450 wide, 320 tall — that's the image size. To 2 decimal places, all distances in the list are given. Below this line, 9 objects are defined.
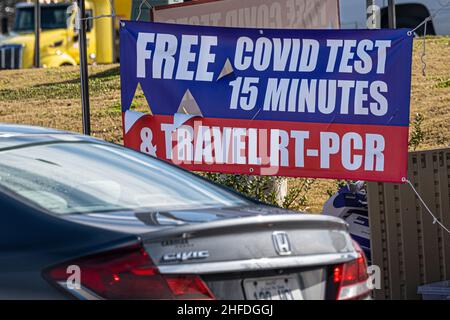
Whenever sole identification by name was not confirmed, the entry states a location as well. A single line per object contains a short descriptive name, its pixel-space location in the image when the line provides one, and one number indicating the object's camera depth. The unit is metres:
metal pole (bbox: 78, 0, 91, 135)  17.80
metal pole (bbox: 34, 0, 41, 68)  44.97
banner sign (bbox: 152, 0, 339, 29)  17.23
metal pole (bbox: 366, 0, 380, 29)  16.30
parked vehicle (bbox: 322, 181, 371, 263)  15.26
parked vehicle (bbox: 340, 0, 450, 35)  40.28
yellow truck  53.06
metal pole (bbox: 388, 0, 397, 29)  16.62
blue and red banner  15.09
